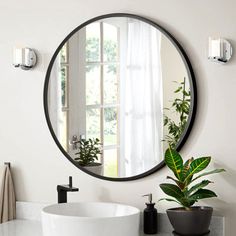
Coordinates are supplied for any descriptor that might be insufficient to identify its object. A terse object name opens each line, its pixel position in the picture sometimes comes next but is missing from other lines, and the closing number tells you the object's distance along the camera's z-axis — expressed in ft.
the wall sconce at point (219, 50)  9.11
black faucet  10.06
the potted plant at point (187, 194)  8.77
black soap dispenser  9.58
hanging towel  10.93
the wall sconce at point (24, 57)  10.82
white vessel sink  8.58
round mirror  9.67
